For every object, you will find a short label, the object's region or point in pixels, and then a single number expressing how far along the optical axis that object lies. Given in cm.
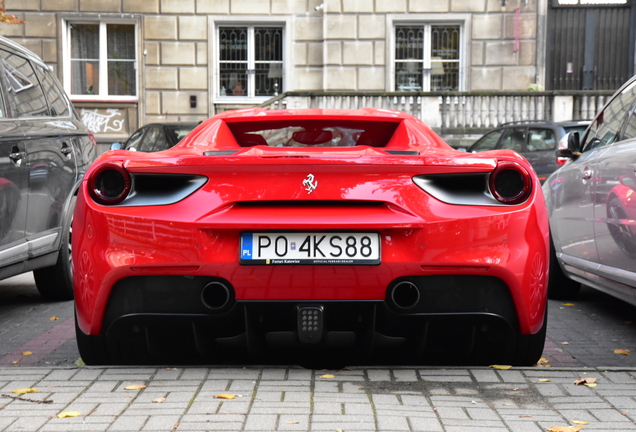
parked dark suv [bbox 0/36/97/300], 564
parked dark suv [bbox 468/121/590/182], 1441
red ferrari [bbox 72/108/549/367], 375
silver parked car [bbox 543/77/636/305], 514
